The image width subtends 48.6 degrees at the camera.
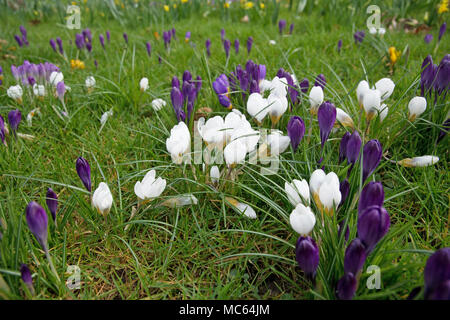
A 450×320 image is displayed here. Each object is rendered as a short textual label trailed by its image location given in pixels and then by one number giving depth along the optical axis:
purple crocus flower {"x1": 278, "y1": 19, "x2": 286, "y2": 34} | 1.19
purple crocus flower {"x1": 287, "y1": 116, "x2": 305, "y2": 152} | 0.53
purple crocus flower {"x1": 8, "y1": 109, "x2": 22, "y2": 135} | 0.64
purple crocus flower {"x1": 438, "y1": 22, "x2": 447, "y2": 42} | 0.96
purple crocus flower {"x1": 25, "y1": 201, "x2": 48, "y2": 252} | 0.43
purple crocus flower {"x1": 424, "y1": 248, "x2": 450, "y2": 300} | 0.38
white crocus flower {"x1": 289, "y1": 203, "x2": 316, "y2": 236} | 0.44
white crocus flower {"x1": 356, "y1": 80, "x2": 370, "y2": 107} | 0.56
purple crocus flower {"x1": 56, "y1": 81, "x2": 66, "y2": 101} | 0.75
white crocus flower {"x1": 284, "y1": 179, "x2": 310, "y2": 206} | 0.48
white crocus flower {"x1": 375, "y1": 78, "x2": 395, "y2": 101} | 0.60
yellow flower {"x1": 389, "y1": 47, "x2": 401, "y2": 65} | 0.88
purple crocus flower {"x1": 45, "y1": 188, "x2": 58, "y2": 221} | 0.49
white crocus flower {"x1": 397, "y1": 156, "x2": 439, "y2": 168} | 0.56
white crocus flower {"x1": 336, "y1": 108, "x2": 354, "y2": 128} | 0.59
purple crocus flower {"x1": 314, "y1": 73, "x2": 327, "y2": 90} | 0.62
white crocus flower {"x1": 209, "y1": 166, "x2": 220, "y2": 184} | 0.55
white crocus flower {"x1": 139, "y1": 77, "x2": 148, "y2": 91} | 0.77
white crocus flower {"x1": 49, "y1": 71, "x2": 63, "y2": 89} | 0.79
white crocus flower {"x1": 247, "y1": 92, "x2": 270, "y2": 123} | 0.59
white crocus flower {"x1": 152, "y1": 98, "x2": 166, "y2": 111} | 0.70
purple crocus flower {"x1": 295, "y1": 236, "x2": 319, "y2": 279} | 0.42
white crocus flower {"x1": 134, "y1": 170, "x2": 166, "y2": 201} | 0.53
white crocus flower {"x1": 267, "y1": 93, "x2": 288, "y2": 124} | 0.57
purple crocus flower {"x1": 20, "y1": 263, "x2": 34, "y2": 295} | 0.43
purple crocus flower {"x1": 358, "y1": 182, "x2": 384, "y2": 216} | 0.42
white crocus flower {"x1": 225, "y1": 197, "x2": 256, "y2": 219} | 0.53
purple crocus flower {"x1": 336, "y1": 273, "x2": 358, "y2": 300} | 0.40
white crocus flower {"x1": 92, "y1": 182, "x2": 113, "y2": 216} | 0.51
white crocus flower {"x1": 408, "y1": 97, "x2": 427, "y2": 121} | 0.58
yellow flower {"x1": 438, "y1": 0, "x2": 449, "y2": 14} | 1.20
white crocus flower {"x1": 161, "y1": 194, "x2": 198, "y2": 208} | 0.54
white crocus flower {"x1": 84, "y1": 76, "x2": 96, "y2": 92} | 0.81
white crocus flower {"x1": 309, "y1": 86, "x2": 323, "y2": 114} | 0.58
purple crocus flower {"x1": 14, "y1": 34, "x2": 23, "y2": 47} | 1.15
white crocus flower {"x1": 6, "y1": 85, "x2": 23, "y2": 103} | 0.76
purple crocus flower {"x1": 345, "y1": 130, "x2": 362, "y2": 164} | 0.50
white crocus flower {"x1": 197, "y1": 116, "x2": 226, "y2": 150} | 0.54
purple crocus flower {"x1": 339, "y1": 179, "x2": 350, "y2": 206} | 0.49
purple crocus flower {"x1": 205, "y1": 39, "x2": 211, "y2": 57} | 1.03
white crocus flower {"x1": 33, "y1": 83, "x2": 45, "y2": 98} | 0.77
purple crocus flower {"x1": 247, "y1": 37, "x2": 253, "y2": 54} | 0.98
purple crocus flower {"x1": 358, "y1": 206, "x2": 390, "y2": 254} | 0.40
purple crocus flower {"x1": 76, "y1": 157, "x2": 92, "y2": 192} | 0.51
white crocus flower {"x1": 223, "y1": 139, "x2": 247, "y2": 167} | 0.52
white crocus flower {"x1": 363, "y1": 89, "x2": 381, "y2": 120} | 0.55
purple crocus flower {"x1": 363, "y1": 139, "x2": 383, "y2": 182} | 0.48
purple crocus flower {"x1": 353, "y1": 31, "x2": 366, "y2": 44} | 1.05
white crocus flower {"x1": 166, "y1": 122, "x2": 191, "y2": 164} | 0.54
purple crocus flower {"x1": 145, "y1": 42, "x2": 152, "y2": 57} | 1.04
